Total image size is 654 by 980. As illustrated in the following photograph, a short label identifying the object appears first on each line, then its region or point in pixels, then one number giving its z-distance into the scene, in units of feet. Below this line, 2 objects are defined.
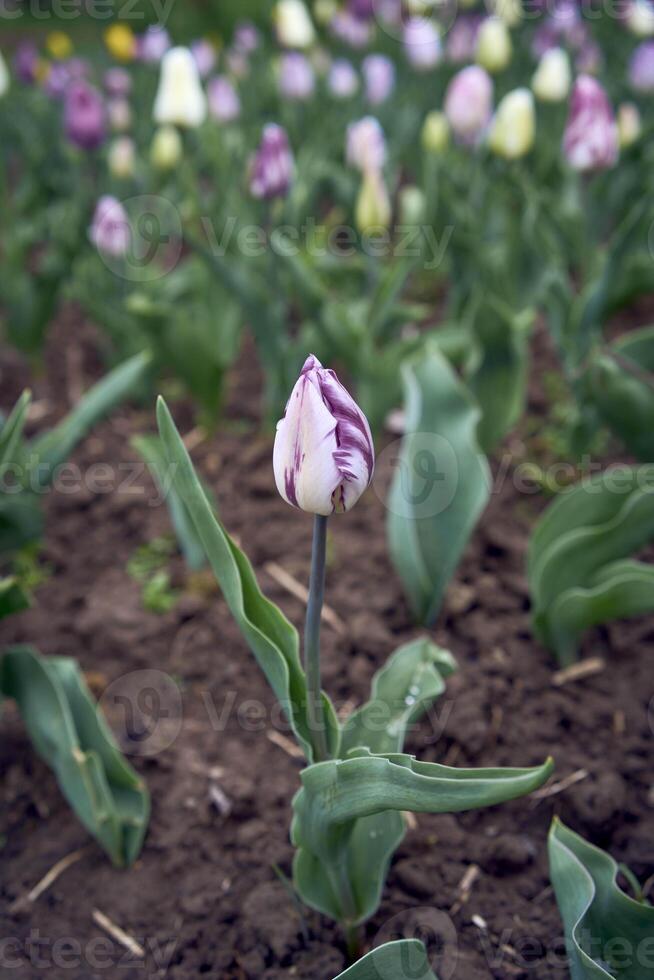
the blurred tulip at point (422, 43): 11.67
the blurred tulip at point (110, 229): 7.62
